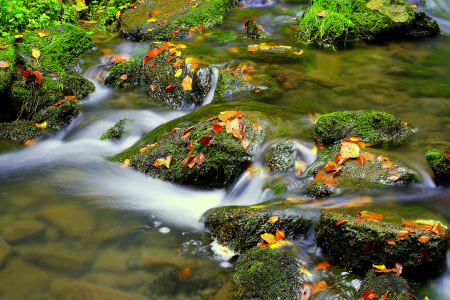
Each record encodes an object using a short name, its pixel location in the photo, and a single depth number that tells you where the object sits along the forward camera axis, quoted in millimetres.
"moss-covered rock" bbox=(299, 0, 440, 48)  8297
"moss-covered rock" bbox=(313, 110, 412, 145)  4492
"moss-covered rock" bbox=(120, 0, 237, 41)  8898
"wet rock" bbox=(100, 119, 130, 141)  5852
